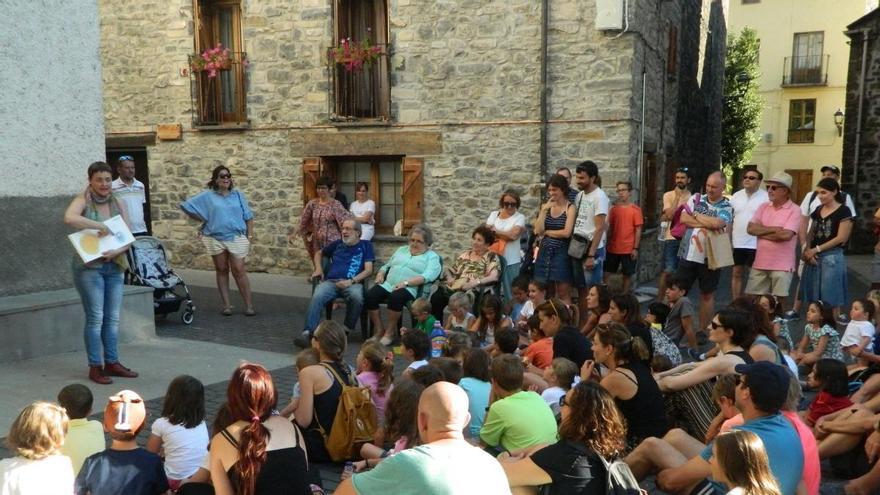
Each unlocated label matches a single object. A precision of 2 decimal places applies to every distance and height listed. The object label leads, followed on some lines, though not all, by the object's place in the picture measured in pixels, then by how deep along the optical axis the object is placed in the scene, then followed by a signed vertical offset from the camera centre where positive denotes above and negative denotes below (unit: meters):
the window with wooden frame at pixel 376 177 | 12.52 -0.48
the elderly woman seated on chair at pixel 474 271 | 8.05 -1.23
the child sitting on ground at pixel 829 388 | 4.91 -1.45
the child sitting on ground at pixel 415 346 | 5.29 -1.29
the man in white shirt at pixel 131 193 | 9.14 -0.53
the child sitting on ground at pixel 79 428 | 3.68 -1.28
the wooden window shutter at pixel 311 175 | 12.52 -0.45
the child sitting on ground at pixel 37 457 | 3.08 -1.19
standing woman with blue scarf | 6.16 -1.02
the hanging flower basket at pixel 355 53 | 11.98 +1.33
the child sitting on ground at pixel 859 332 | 6.23 -1.41
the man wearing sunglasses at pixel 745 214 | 8.55 -0.71
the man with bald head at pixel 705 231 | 8.19 -0.85
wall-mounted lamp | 29.15 +0.96
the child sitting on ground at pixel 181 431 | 3.78 -1.32
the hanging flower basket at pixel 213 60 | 12.83 +1.32
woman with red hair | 3.13 -1.16
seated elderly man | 8.03 -1.28
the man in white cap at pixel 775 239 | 7.95 -0.90
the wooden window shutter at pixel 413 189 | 11.96 -0.63
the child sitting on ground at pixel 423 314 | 7.41 -1.52
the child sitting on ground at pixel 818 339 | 6.77 -1.60
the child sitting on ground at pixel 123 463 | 3.31 -1.29
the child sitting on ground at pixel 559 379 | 4.85 -1.40
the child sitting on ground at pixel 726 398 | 4.04 -1.25
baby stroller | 8.52 -1.35
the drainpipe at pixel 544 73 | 11.01 +0.97
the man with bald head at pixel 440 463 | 2.52 -0.98
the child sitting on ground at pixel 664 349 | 5.53 -1.42
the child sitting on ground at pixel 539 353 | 5.86 -1.48
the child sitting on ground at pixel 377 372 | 4.91 -1.35
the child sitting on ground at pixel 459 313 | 7.45 -1.52
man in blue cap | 3.36 -1.18
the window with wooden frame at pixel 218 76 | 13.03 +1.09
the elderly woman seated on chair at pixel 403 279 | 8.05 -1.31
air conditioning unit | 10.54 +1.68
